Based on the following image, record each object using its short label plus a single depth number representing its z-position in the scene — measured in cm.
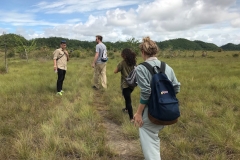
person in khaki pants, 857
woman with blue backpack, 243
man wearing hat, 764
